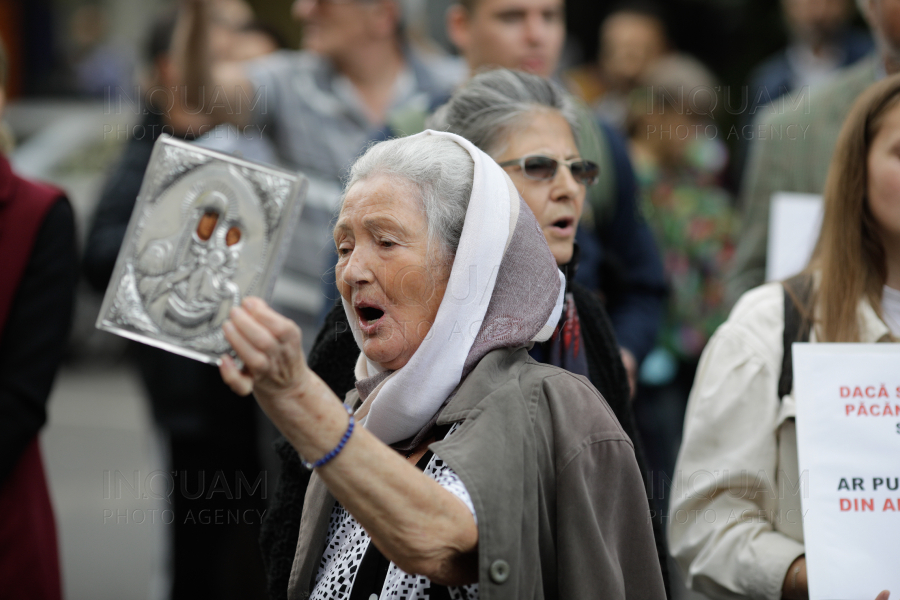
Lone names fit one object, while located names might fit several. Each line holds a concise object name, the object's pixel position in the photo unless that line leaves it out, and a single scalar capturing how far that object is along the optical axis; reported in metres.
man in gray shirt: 8.23
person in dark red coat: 5.63
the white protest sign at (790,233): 6.68
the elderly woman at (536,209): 5.09
